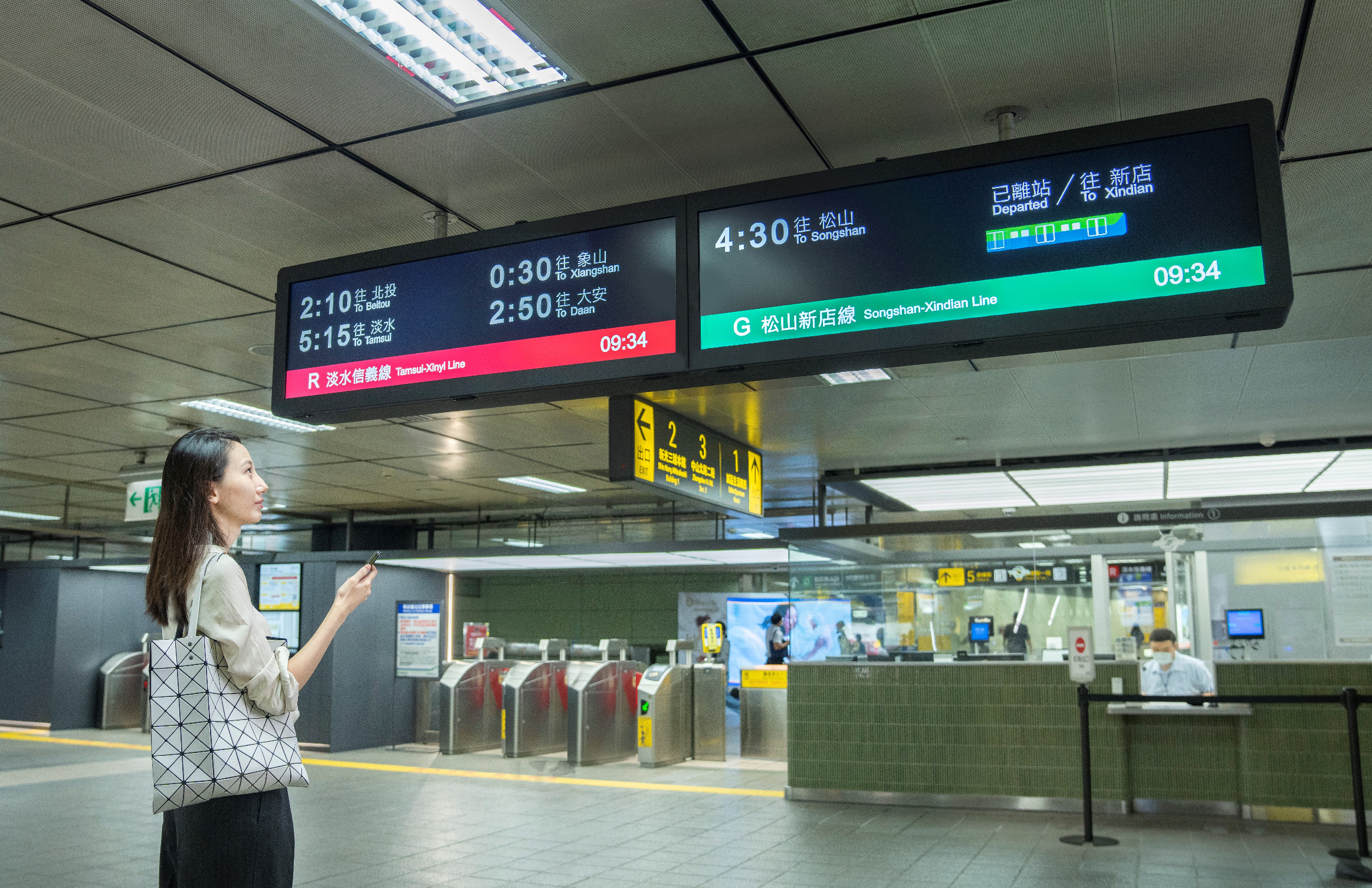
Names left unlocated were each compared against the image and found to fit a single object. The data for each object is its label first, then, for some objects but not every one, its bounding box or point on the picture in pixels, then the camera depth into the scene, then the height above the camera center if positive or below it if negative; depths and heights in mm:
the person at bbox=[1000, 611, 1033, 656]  8281 -353
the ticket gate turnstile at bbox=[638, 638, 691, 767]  11219 -1312
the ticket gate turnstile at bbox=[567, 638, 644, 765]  11484 -1311
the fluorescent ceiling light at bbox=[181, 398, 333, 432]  7355 +1261
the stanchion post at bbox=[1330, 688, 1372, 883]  5906 -1099
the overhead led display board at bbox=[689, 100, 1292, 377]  2871 +980
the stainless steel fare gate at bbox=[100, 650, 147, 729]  14773 -1404
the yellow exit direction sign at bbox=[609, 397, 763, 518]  5652 +798
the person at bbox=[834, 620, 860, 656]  8734 -416
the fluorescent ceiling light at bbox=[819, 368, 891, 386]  5992 +1223
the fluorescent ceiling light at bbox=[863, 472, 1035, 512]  10086 +1015
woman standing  1714 -49
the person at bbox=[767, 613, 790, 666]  14852 -789
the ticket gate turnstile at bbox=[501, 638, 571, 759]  12125 -1351
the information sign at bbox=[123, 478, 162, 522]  8297 +708
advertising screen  8766 -285
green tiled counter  7430 -1121
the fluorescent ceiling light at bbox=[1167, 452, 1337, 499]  9117 +1080
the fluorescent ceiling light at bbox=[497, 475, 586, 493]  10755 +1101
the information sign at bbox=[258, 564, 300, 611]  12891 +43
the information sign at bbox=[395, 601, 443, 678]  12688 -566
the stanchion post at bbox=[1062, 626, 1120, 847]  6715 -641
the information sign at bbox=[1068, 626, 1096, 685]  7527 -453
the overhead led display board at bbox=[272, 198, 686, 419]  3496 +943
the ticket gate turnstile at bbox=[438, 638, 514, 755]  12289 -1330
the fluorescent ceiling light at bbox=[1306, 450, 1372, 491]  8969 +1081
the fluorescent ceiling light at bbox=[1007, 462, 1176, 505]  9633 +1050
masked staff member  7723 -587
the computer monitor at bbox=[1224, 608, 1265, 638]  7883 -232
